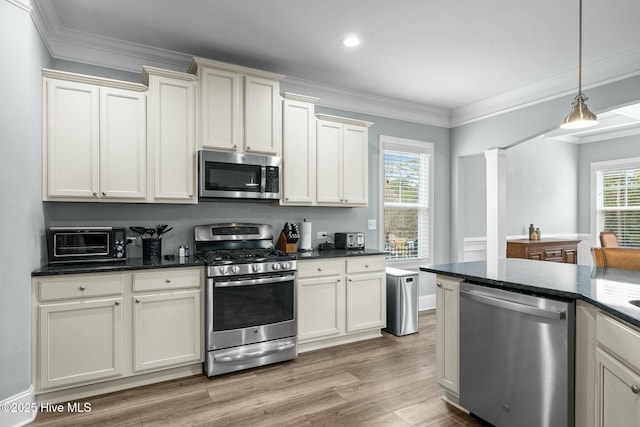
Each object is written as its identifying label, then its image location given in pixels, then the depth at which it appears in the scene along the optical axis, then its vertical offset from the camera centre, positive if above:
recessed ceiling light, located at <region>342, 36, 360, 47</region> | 3.12 +1.51
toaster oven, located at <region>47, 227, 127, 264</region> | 2.70 -0.25
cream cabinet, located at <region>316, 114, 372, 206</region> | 3.91 +0.58
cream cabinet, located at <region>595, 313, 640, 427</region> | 1.43 -0.67
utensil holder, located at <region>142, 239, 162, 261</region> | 3.18 -0.32
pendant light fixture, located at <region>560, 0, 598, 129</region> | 2.33 +0.64
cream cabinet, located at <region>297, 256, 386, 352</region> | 3.49 -0.89
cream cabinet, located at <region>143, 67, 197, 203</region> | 3.07 +0.67
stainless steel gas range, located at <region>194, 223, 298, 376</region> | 2.97 -0.80
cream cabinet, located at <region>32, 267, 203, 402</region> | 2.49 -0.88
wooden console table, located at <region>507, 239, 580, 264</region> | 5.22 -0.53
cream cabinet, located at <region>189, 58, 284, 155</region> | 3.23 +0.98
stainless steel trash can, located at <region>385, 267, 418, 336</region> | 4.02 -1.00
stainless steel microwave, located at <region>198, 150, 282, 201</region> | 3.23 +0.35
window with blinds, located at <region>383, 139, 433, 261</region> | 4.83 +0.19
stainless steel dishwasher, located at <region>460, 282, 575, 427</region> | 1.80 -0.79
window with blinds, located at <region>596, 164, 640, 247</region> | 6.20 +0.21
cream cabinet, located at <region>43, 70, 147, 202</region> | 2.74 +0.58
